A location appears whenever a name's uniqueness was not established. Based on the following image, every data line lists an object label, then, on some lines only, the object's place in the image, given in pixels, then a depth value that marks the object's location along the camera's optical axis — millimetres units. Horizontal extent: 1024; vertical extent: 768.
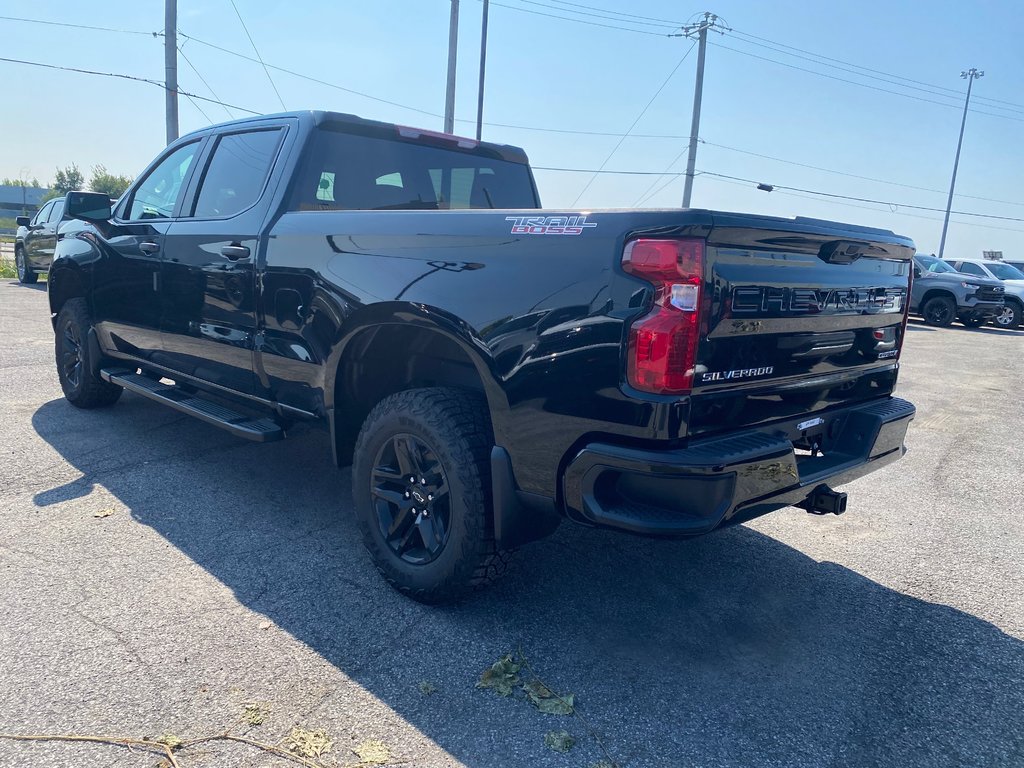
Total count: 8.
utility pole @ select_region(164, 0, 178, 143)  17781
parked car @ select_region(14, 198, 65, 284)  14797
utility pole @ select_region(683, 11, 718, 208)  26859
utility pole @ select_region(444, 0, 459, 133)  18906
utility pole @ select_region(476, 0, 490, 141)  20969
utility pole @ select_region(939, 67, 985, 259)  47312
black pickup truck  2346
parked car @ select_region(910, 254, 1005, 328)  18125
